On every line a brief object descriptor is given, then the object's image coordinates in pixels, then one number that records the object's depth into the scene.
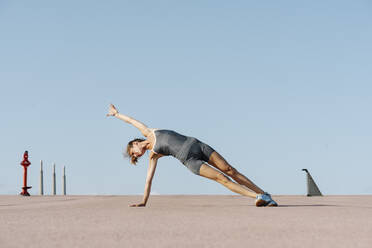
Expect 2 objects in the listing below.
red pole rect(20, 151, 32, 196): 13.89
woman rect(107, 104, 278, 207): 6.43
